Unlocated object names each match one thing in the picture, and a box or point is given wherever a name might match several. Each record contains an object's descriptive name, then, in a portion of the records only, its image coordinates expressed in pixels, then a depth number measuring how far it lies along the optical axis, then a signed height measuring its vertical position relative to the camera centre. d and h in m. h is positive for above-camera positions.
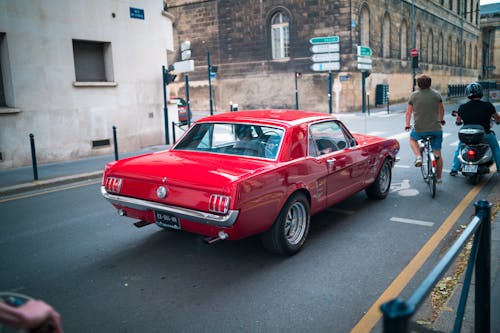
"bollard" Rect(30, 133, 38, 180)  9.62 -0.97
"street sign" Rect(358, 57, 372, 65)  28.77 +2.28
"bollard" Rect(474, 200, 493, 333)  2.82 -1.20
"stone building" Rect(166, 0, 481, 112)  30.23 +3.79
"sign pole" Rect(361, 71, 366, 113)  30.92 +0.73
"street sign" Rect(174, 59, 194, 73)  15.57 +1.31
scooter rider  8.07 -0.37
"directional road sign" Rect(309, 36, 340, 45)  26.23 +3.35
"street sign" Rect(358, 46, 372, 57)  29.22 +2.87
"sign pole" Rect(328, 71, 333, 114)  28.83 +0.43
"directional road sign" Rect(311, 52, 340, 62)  27.42 +2.47
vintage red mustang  4.39 -0.78
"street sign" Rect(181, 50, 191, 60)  16.48 +1.79
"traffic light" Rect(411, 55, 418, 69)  30.09 +2.11
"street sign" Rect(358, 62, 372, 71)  28.66 +1.90
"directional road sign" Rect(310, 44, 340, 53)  27.31 +2.99
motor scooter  8.11 -1.04
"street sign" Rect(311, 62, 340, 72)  27.30 +1.90
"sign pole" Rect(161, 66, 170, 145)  15.68 +0.04
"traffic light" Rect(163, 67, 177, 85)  15.66 +0.95
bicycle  7.44 -1.13
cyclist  7.86 -0.34
